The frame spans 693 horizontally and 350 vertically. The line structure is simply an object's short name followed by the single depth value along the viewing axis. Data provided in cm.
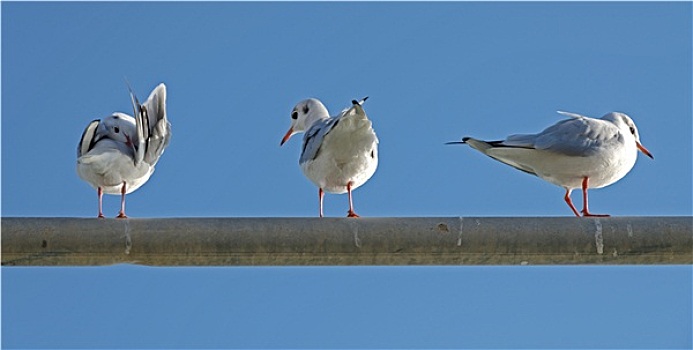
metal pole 985
